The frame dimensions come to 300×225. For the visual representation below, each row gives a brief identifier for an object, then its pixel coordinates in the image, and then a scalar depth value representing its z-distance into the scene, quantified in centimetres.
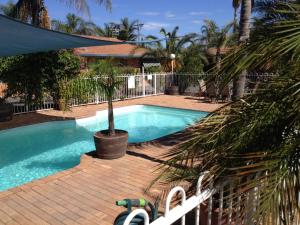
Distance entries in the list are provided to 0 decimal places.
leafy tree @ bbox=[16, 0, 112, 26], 1184
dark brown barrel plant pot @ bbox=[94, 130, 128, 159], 609
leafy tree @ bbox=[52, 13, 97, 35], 3809
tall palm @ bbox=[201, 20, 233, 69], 1750
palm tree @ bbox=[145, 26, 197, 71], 2181
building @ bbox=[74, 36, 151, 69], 2173
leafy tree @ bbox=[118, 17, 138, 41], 3941
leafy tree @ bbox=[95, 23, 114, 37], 3822
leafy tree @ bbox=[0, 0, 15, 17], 3189
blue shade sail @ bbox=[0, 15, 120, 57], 426
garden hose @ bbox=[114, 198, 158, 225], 219
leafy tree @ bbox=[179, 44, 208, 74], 1838
